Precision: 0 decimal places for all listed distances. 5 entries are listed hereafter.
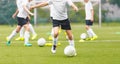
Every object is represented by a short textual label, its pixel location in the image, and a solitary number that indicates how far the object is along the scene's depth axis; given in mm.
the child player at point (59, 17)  13336
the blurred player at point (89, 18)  20188
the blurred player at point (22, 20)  16641
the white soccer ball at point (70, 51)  12289
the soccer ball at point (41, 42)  15961
